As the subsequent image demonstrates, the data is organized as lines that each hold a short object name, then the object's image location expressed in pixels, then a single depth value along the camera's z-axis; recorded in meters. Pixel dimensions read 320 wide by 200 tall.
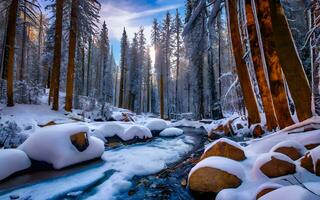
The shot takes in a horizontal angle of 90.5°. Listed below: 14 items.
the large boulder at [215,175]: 2.53
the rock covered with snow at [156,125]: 9.63
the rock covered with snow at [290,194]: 1.61
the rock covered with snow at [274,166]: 2.39
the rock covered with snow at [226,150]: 3.00
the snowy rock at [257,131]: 5.43
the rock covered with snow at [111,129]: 6.65
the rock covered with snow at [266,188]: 2.05
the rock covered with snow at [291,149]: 2.65
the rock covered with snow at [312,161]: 2.25
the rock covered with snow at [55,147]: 3.92
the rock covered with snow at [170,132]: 8.59
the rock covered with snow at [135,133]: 6.90
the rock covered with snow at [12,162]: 3.33
